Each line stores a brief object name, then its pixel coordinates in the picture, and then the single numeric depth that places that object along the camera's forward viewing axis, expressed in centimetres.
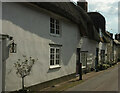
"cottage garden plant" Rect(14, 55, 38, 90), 829
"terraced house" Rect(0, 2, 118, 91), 809
